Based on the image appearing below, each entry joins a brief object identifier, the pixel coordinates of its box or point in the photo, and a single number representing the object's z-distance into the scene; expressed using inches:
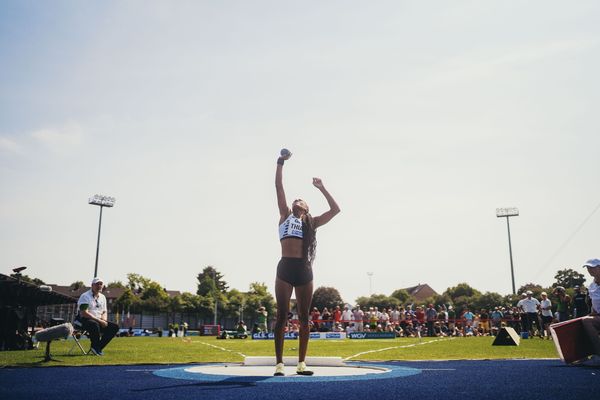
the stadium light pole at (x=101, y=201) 2145.7
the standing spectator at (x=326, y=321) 1049.5
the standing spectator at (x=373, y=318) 1039.0
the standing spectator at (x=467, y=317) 1025.5
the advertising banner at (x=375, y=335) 960.3
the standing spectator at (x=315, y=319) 1041.2
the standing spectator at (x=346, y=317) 1055.3
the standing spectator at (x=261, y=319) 978.1
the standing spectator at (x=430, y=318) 933.8
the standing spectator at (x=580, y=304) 501.3
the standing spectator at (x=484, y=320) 967.0
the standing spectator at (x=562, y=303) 611.8
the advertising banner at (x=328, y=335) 956.9
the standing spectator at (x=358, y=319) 1055.6
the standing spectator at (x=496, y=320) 942.4
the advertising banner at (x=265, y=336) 965.8
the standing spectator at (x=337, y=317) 1049.5
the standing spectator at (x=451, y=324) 1021.2
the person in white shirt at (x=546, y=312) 700.7
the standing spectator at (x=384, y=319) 1068.7
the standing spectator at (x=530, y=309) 739.4
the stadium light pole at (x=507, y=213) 2128.1
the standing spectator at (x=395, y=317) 1057.5
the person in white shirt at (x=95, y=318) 355.6
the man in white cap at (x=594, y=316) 249.8
